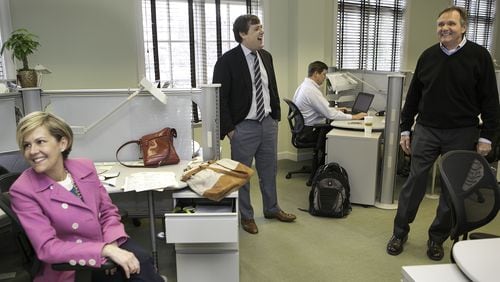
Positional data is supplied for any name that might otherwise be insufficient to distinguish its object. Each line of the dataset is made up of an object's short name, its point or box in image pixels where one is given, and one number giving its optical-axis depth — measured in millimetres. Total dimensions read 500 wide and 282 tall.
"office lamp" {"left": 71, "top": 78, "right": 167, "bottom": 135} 2371
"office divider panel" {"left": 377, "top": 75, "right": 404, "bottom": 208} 3328
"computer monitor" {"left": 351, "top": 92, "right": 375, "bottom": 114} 4446
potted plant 2443
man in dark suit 2816
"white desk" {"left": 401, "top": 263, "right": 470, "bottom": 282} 1247
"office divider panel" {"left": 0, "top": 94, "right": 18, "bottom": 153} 2342
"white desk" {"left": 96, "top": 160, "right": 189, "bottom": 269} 2065
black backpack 3334
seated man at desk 3998
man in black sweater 2396
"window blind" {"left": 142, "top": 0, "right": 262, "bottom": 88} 4223
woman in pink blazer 1436
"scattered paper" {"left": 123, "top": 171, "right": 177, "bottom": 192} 2021
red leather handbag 2412
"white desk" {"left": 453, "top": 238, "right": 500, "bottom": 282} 1164
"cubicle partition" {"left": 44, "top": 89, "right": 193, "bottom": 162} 2510
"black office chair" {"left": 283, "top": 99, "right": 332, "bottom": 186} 4086
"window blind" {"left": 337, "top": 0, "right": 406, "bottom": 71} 5426
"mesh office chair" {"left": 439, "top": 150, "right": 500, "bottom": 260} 1822
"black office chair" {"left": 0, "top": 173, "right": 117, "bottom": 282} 1408
